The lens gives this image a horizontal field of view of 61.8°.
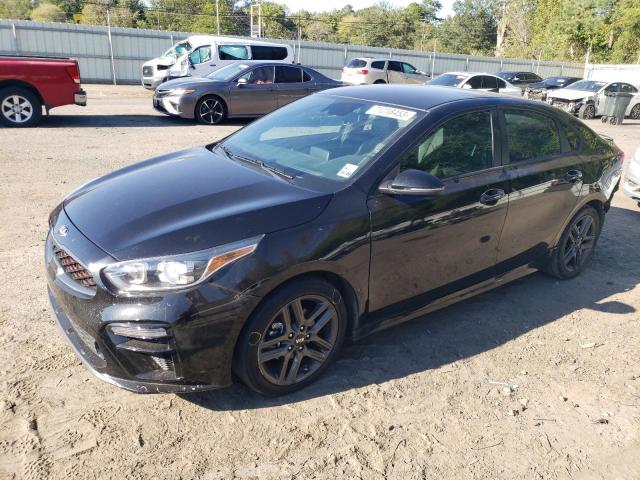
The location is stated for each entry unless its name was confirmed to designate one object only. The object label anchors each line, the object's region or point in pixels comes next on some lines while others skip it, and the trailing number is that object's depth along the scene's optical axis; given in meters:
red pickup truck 10.02
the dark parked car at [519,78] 25.75
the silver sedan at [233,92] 12.12
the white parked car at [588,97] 19.19
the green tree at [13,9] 62.22
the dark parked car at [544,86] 22.38
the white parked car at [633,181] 7.06
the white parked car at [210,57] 17.14
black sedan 2.65
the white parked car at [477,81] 18.36
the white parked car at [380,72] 21.75
